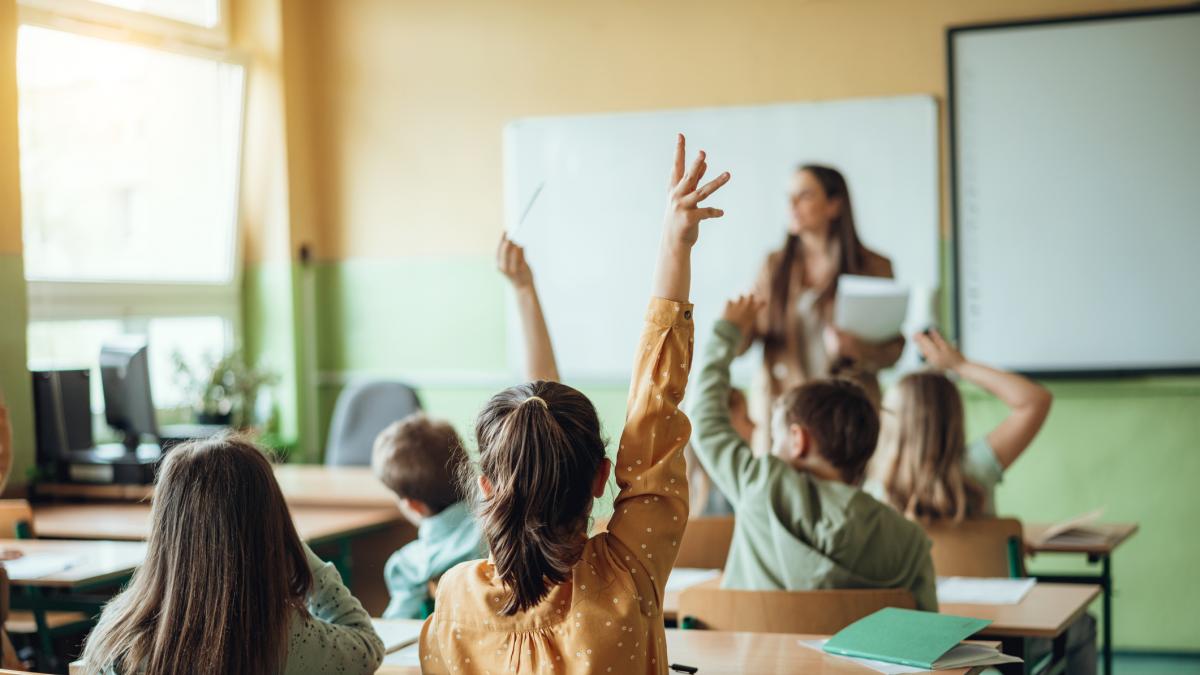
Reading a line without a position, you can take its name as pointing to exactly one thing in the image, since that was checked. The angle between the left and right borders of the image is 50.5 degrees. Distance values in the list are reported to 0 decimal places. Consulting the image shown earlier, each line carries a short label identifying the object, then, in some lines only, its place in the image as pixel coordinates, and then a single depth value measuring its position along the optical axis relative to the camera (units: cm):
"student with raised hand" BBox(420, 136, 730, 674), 155
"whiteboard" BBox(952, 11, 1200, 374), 453
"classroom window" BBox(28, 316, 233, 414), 480
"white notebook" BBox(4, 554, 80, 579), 298
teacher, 391
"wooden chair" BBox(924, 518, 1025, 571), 292
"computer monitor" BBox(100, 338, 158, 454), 444
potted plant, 527
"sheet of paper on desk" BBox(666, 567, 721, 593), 280
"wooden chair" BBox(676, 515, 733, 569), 312
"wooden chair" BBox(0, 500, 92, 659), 347
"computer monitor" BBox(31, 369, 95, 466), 446
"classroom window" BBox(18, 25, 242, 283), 481
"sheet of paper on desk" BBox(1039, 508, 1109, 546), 335
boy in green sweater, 227
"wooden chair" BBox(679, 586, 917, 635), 215
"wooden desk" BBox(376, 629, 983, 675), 185
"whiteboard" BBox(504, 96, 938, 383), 487
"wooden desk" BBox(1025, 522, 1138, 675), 327
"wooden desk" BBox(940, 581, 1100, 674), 230
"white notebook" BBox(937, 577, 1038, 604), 255
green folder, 182
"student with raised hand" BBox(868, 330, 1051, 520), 296
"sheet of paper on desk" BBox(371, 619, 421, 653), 217
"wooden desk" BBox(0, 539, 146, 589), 293
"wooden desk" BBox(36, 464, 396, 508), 413
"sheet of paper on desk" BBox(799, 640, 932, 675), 179
